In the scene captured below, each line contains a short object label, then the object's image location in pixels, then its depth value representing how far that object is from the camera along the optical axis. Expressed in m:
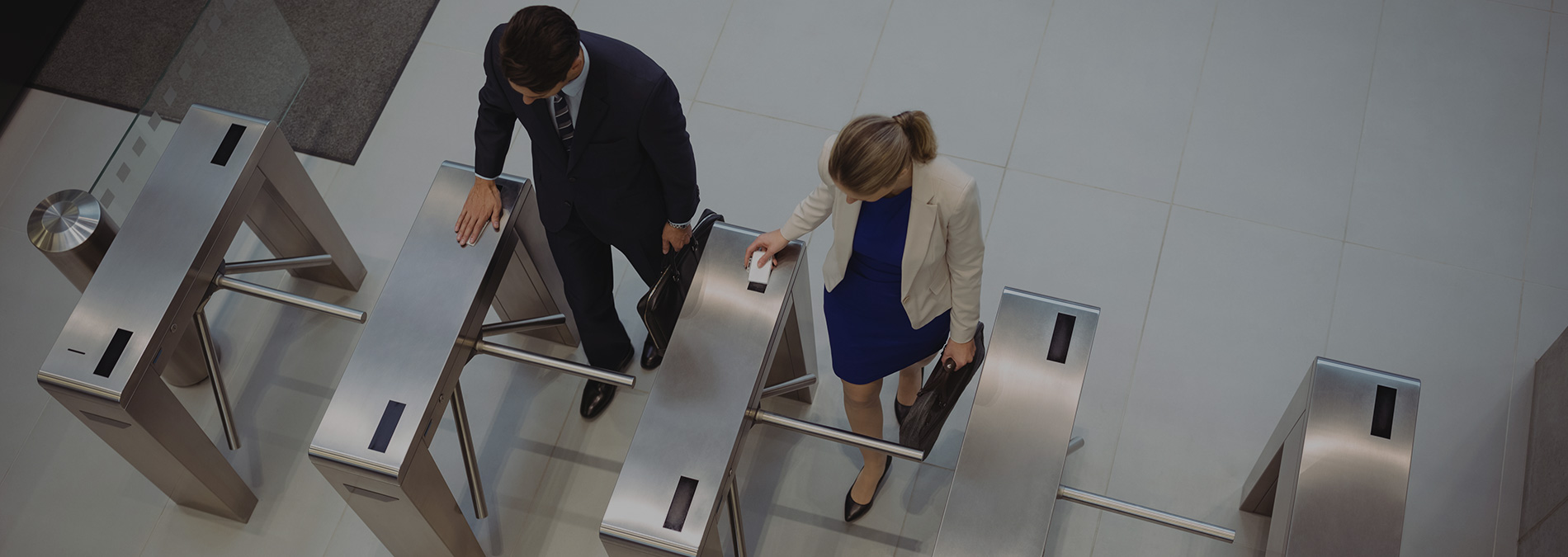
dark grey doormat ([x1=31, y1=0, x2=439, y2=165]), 3.74
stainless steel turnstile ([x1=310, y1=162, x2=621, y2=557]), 2.25
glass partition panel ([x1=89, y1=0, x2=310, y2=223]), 2.95
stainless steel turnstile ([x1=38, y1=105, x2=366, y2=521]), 2.42
